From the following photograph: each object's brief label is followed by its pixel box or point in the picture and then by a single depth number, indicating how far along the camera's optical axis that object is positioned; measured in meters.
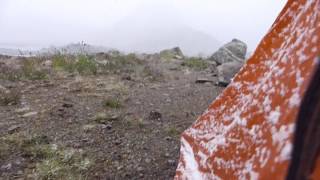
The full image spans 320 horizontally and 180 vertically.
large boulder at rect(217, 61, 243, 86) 4.23
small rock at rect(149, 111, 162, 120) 2.83
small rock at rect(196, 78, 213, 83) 4.34
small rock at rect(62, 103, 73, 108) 3.08
